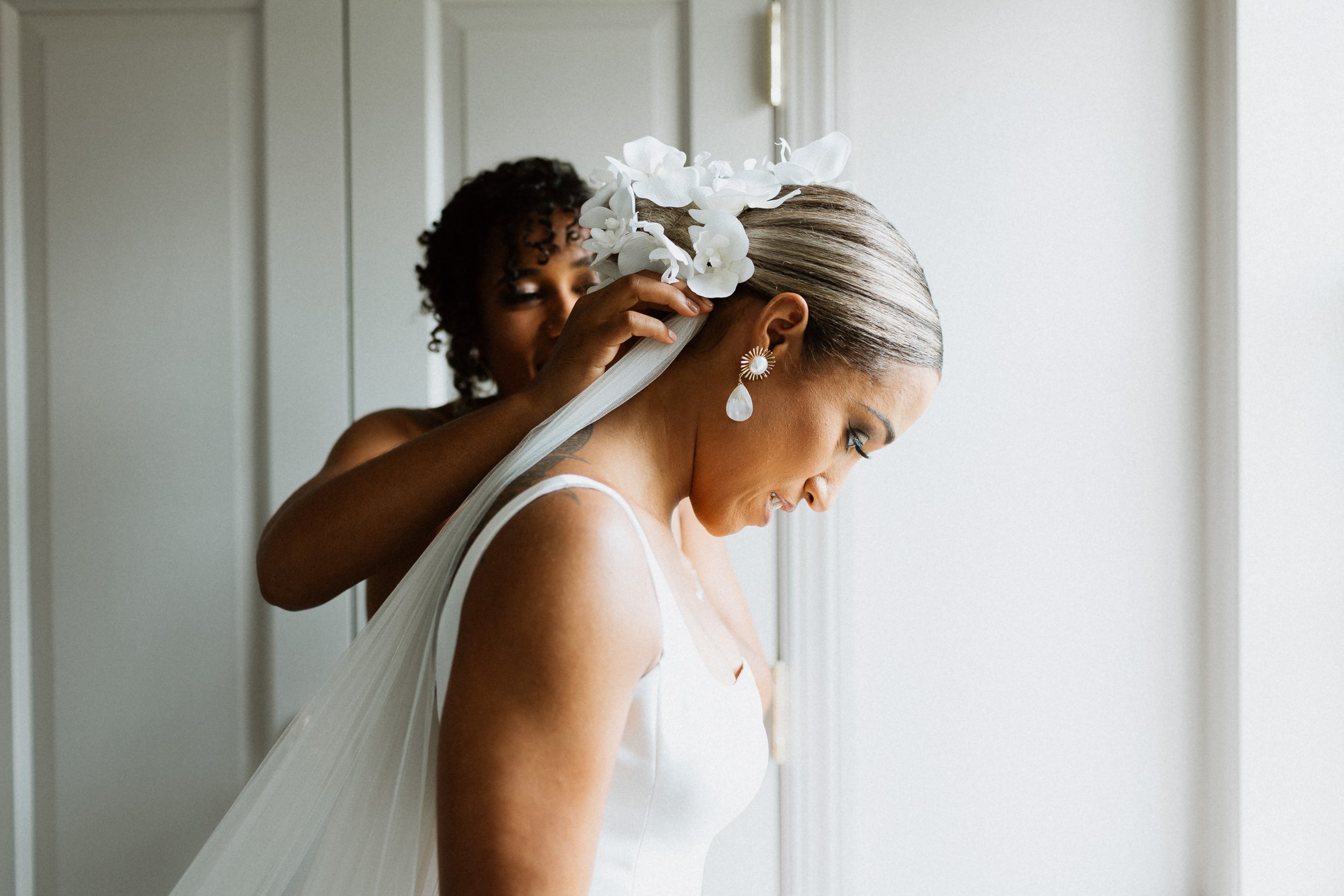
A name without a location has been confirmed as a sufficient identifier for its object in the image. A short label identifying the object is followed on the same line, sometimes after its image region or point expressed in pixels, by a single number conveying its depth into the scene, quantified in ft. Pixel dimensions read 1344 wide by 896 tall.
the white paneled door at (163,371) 4.76
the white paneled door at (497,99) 4.74
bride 2.24
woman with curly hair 2.89
